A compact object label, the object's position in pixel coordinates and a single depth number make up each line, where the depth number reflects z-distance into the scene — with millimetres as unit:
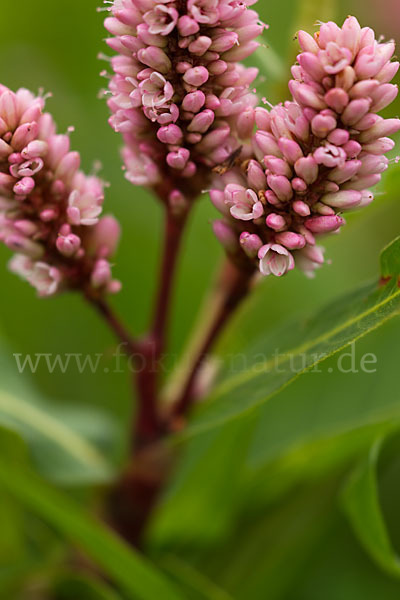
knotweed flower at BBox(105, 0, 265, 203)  191
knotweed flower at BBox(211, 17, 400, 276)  188
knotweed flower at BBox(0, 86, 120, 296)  197
